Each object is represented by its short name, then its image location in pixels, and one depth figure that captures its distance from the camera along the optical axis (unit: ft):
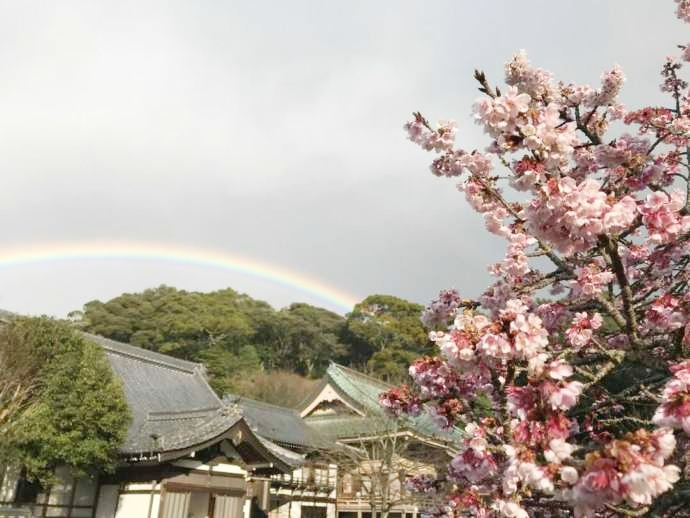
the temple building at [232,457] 40.96
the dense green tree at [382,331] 137.69
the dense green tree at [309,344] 168.76
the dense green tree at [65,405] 34.65
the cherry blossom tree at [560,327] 8.55
